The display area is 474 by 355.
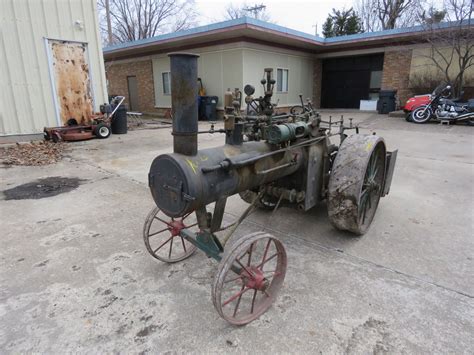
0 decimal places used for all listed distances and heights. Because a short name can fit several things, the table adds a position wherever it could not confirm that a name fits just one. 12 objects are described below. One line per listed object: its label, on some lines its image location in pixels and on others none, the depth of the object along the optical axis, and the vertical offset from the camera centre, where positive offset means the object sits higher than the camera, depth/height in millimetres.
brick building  11797 +1325
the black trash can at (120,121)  9055 -694
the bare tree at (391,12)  24859 +6298
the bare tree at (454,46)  11344 +1672
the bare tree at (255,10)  34906 +8943
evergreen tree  25569 +5085
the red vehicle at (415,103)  10883 -322
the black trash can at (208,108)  12492 -498
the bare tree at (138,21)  30406 +6765
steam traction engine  1878 -592
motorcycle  10023 -530
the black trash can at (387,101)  13138 -302
